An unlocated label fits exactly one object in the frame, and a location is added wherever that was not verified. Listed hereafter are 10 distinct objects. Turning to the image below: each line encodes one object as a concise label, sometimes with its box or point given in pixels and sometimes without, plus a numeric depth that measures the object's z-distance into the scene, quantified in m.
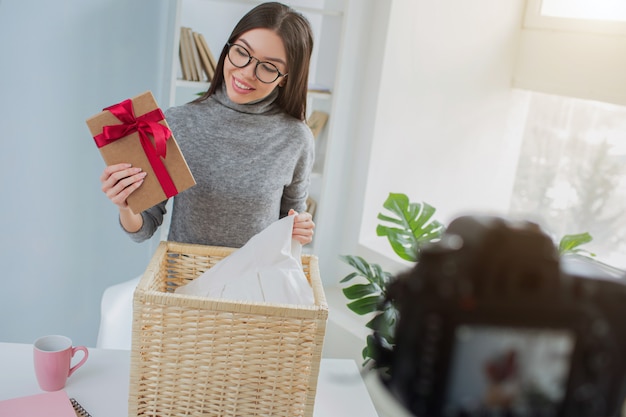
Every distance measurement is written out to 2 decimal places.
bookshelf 2.35
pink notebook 1.04
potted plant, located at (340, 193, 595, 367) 1.86
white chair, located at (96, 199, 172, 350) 1.67
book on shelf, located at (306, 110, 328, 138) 2.55
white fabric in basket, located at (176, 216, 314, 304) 1.03
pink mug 1.12
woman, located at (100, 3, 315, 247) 1.29
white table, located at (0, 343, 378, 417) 1.13
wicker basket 0.93
